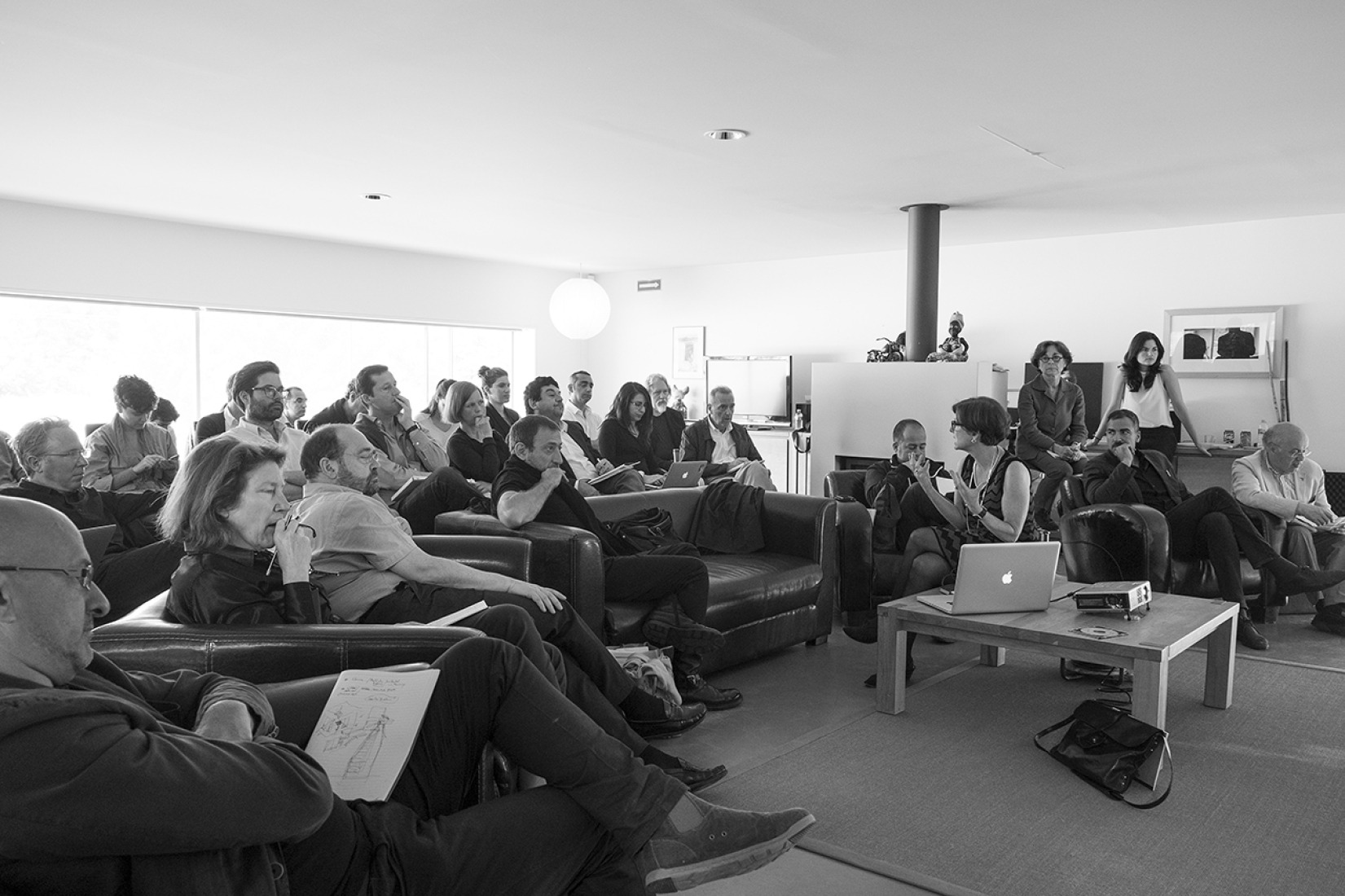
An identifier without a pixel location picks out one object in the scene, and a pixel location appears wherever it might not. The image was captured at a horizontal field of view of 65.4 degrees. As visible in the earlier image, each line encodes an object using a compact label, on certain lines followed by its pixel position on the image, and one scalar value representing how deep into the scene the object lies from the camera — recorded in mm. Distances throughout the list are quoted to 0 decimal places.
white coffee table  3340
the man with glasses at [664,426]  7172
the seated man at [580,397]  7414
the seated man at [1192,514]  5180
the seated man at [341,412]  5793
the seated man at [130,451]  5387
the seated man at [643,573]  4012
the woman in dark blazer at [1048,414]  7242
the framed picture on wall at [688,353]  11547
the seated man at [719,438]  7105
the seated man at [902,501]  5137
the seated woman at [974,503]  4508
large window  8109
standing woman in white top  7320
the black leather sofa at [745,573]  3773
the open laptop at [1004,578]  3725
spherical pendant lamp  9281
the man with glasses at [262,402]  4754
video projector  3709
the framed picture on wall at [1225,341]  8094
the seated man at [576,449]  5496
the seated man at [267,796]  1316
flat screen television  10672
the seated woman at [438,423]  6105
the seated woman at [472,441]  5277
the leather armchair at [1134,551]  5039
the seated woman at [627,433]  6684
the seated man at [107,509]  3598
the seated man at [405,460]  4539
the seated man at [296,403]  7422
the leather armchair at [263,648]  2344
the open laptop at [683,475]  5898
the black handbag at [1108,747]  3195
